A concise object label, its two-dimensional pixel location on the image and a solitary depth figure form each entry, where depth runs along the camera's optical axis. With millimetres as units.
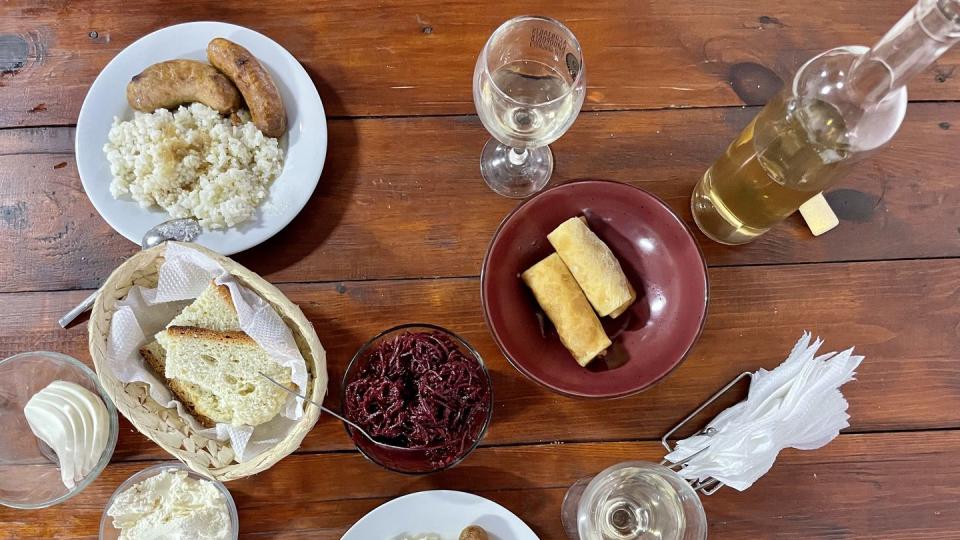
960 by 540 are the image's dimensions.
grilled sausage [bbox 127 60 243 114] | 1220
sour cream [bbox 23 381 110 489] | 1123
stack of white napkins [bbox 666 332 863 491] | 1129
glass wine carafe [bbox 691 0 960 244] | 890
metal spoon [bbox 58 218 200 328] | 1171
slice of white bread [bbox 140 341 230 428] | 1143
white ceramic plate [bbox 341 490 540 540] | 1135
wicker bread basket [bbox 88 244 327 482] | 1060
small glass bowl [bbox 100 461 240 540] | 1142
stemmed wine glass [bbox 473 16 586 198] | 1098
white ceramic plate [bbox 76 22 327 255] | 1199
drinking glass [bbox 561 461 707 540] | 1093
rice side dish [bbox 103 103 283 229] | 1187
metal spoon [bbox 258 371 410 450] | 1067
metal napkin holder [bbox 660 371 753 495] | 1189
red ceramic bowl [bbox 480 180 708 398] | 1135
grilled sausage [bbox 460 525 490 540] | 1122
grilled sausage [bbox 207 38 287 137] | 1212
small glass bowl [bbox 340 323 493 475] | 1101
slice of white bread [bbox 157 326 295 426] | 1109
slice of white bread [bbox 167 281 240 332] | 1125
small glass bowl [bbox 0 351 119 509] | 1175
